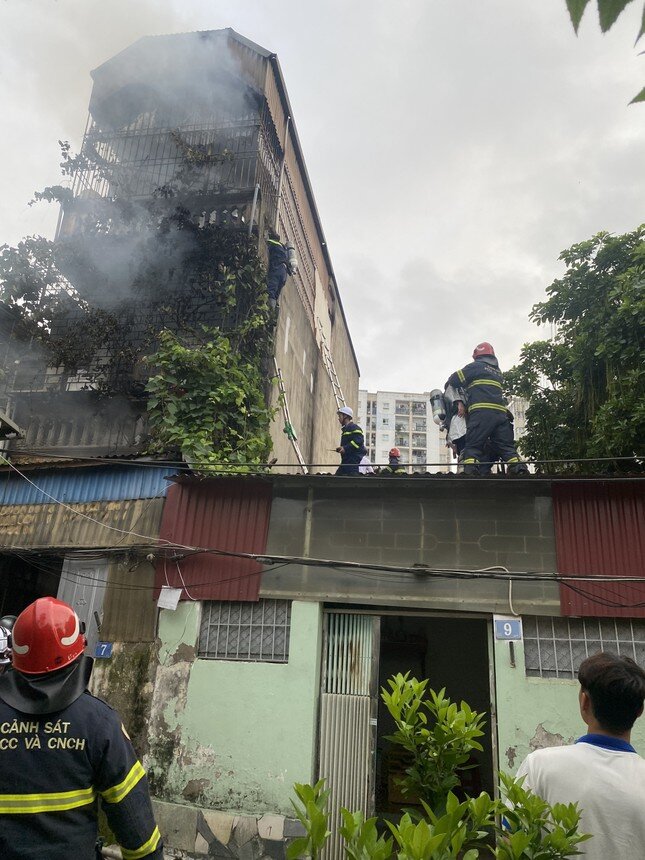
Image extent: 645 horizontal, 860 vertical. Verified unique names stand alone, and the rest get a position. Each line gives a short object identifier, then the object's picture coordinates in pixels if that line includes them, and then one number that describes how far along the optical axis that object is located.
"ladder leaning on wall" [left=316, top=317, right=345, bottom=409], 16.86
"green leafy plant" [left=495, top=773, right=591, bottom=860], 1.83
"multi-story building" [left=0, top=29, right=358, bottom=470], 10.88
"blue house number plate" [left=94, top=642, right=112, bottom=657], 7.77
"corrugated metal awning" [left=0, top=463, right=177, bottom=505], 8.68
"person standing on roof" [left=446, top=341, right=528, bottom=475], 8.45
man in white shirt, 2.13
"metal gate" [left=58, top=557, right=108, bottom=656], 8.09
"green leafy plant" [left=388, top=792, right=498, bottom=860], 1.68
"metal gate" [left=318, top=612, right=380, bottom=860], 6.82
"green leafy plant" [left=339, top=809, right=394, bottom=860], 1.72
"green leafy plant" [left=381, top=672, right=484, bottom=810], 2.40
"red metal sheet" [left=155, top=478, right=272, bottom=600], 7.73
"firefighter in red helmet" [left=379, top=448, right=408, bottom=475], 12.74
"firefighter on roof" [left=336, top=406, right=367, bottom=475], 10.12
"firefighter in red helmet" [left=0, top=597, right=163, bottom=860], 2.17
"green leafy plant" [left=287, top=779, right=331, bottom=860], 1.78
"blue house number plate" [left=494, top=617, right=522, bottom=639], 6.88
